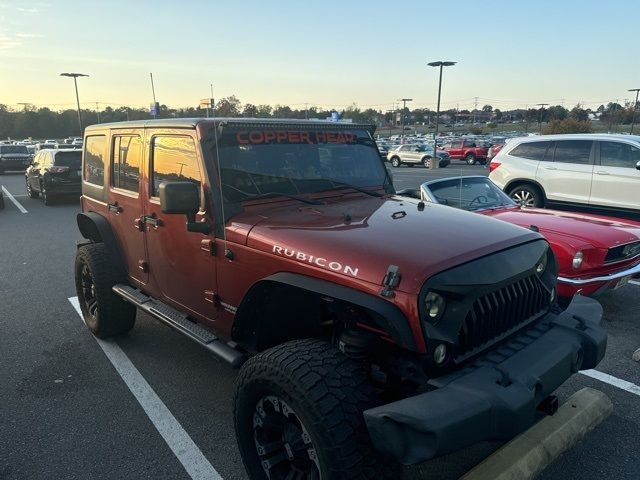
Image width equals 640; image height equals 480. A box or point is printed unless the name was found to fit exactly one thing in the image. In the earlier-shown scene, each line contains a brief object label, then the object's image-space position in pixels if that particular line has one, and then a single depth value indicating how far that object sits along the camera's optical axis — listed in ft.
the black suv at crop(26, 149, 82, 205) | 46.21
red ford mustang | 15.15
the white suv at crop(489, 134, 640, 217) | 29.40
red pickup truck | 103.19
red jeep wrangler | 6.88
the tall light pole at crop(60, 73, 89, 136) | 127.31
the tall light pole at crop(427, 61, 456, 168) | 90.31
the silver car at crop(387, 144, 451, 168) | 99.29
